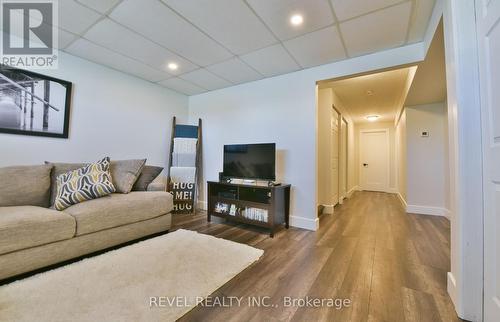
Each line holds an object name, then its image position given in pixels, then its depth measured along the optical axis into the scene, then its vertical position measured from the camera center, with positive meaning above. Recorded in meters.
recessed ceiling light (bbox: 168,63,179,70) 2.98 +1.48
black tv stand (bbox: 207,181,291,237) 2.69 -0.55
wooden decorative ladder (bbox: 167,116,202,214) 3.67 -0.22
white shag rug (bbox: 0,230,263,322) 1.21 -0.88
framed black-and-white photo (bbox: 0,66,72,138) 2.25 +0.72
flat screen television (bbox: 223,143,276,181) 2.86 +0.06
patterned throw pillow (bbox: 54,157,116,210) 2.03 -0.23
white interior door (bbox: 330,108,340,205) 4.21 +0.19
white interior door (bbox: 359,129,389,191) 6.75 +0.18
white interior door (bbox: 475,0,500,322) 1.05 +0.14
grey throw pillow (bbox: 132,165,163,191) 2.75 -0.19
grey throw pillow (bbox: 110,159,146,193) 2.55 -0.11
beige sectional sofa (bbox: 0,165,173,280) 1.53 -0.53
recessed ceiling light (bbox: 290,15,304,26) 1.96 +1.44
